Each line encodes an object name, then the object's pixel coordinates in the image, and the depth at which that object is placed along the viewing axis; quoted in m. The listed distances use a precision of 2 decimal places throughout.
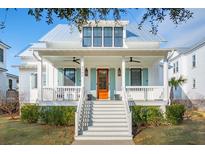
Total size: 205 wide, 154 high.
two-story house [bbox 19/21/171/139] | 6.72
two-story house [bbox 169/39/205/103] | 10.08
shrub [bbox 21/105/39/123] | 6.77
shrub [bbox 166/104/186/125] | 6.47
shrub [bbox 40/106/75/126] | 6.46
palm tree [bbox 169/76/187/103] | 10.78
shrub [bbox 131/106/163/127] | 6.45
